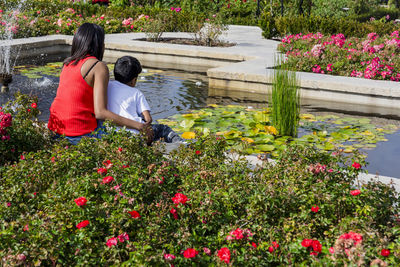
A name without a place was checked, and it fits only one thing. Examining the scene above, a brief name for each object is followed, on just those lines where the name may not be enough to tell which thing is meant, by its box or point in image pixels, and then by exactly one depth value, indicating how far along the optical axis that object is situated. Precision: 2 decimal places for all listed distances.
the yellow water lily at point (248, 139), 5.55
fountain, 8.37
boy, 4.25
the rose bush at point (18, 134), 3.96
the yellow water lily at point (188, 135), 5.65
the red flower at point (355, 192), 2.85
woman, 3.94
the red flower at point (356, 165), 3.23
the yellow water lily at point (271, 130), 5.80
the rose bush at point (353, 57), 8.62
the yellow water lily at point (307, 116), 6.88
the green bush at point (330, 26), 13.05
